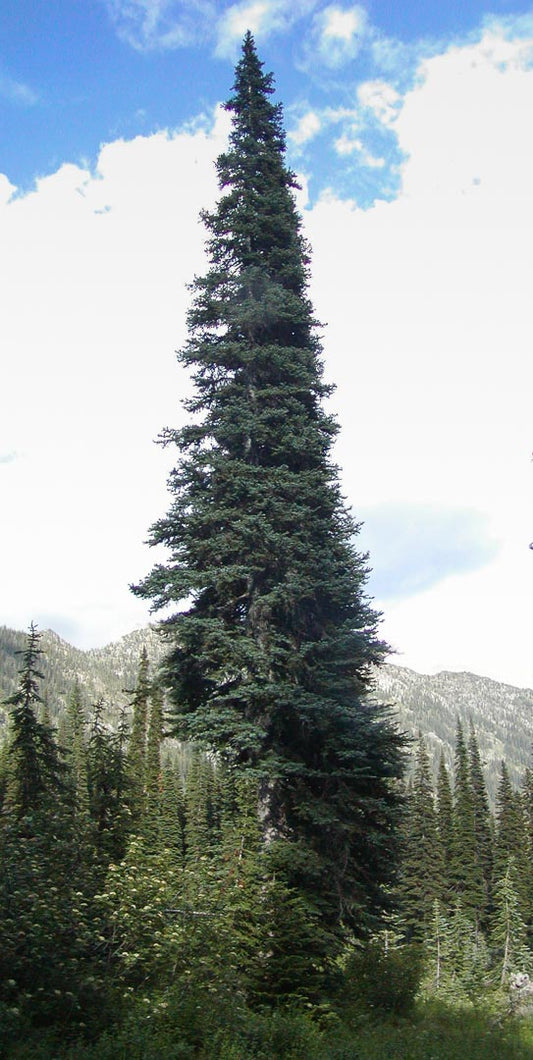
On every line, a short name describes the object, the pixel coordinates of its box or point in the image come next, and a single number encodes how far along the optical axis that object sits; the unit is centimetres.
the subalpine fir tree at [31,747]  3074
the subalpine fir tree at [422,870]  6854
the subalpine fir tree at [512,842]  6969
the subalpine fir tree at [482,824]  7688
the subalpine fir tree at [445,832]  7062
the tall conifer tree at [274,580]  1455
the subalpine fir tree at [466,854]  7050
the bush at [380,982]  1360
